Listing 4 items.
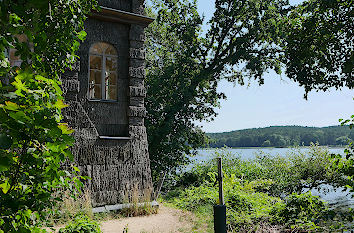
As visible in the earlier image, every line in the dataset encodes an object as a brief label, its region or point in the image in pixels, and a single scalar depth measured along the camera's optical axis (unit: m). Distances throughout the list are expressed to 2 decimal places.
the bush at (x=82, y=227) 4.00
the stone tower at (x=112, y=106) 7.40
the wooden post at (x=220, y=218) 3.80
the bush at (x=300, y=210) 5.67
